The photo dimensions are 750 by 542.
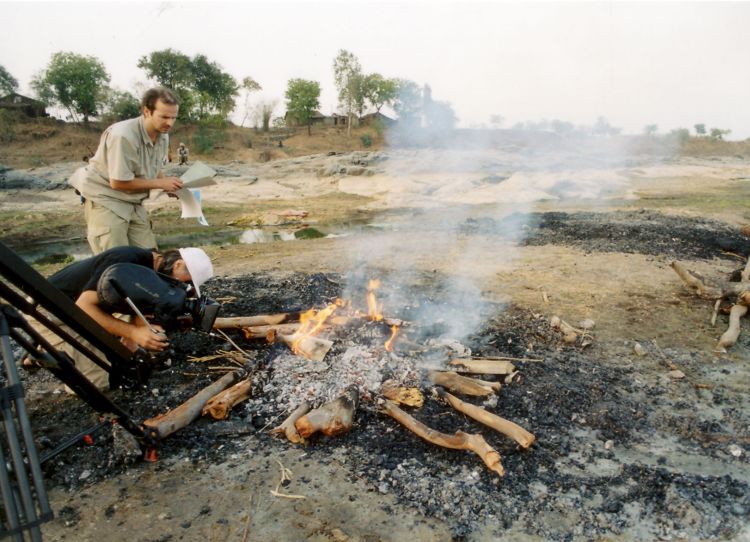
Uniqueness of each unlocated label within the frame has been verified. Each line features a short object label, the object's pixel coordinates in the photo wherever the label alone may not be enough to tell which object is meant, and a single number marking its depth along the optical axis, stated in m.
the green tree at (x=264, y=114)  43.44
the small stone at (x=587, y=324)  5.30
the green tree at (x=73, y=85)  36.53
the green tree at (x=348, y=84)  38.66
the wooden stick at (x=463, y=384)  3.82
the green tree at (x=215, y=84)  43.38
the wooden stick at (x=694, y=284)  5.75
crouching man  3.39
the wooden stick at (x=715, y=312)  5.47
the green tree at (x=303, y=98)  43.25
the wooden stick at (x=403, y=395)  3.73
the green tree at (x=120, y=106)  36.44
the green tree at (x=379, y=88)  42.94
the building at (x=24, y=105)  36.50
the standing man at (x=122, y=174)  4.25
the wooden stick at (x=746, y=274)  6.20
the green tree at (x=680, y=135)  35.25
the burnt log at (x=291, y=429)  3.39
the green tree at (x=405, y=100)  33.49
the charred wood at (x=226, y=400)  3.61
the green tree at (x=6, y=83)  39.19
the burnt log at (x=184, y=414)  3.29
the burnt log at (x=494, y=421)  3.23
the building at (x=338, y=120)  46.69
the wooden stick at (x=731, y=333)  4.88
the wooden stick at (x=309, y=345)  4.20
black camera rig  1.72
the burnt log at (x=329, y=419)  3.36
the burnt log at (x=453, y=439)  3.01
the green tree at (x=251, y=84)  45.72
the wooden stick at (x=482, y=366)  4.11
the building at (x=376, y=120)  44.12
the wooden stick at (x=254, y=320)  4.83
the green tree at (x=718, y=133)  40.62
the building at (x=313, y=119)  46.03
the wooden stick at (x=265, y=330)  4.57
